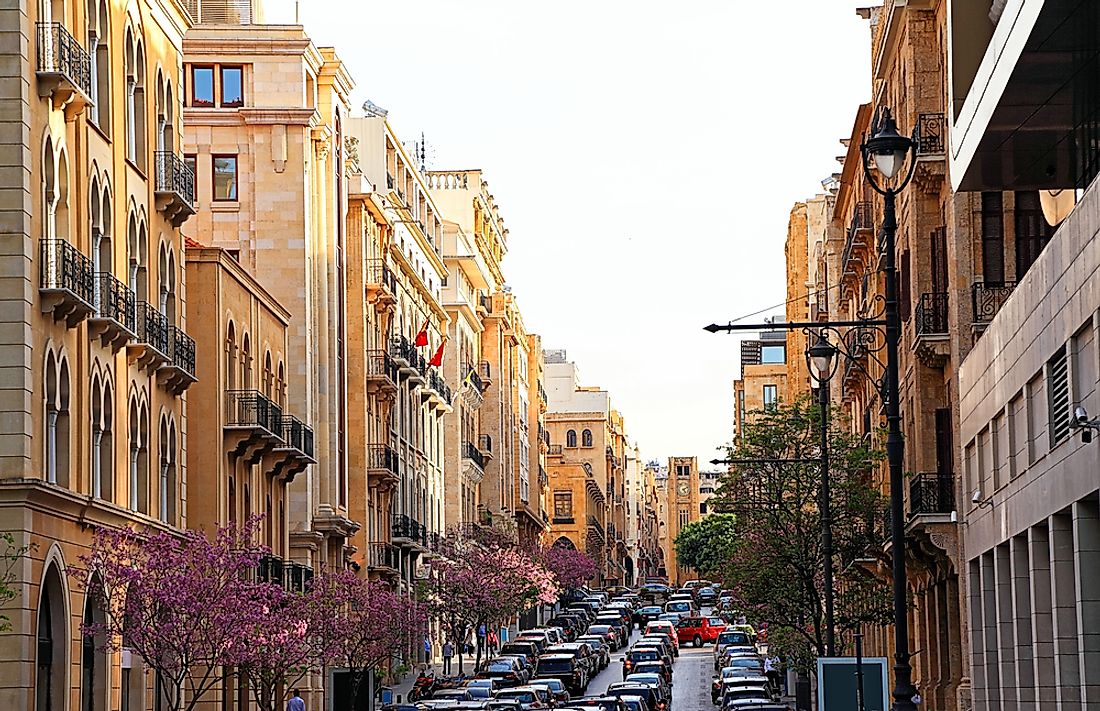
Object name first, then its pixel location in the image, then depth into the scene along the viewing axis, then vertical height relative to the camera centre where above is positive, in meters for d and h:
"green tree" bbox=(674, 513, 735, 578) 75.38 +2.40
